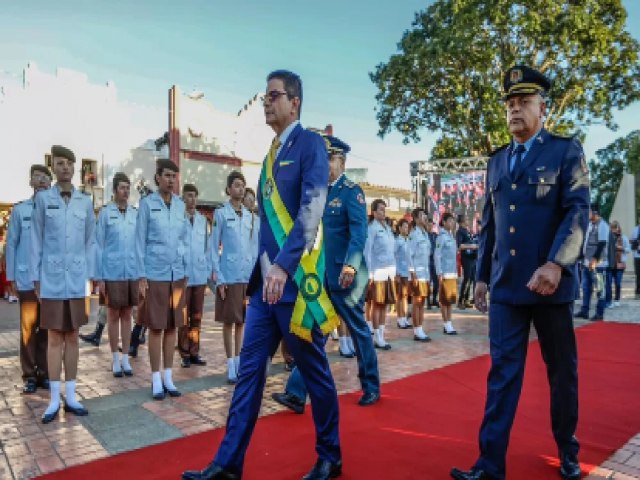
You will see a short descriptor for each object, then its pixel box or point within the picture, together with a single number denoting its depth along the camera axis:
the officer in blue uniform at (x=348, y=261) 4.25
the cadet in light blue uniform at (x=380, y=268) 6.74
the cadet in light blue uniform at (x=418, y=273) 7.38
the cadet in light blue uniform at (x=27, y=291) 4.84
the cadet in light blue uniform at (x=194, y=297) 5.86
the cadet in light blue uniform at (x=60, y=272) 3.94
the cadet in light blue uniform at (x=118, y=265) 5.44
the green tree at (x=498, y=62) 15.91
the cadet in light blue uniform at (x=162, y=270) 4.46
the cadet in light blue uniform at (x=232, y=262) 5.07
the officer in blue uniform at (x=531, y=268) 2.66
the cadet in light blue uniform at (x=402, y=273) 8.20
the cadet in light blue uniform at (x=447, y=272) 7.90
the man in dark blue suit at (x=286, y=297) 2.57
